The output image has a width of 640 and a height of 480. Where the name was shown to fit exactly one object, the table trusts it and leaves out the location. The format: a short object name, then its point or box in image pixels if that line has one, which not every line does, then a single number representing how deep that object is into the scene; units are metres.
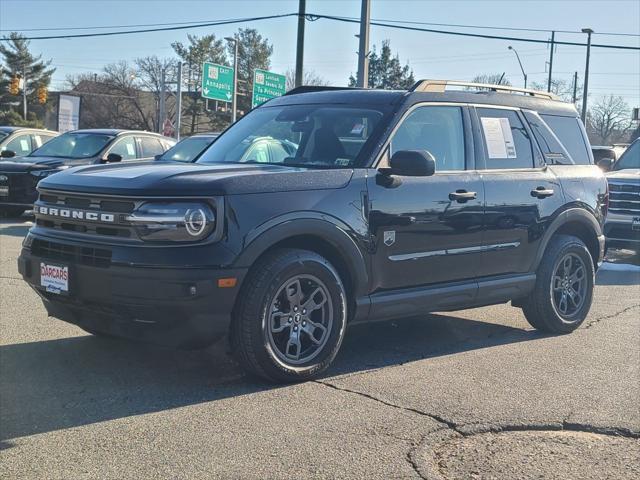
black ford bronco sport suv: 4.41
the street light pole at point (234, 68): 37.75
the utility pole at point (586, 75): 36.56
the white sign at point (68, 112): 49.12
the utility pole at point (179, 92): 37.78
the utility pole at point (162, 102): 46.78
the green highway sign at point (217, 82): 37.59
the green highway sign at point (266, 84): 35.75
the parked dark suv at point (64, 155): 13.62
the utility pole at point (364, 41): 19.22
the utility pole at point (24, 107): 66.44
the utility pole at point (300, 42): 24.84
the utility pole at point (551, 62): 40.02
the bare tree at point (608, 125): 76.44
